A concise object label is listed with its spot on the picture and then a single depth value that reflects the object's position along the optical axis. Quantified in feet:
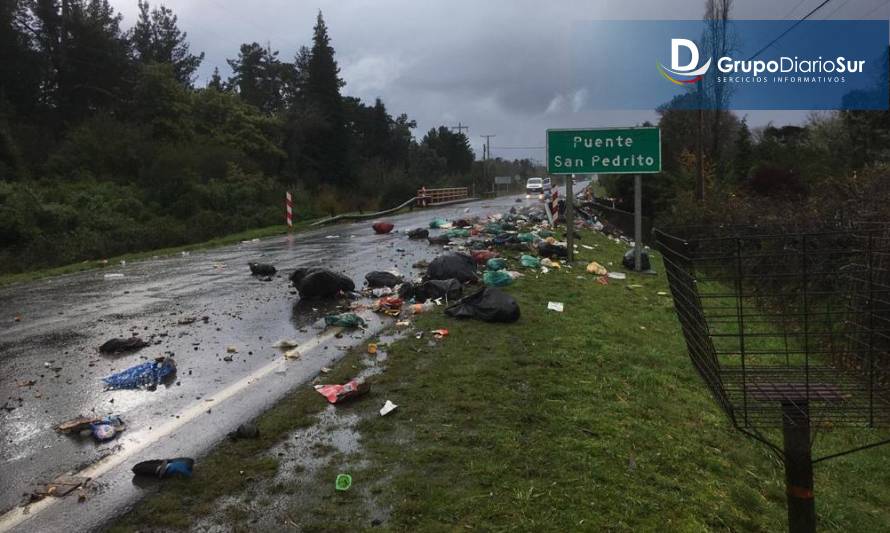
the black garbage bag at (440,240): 54.78
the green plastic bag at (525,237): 49.32
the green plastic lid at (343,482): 11.60
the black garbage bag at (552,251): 44.52
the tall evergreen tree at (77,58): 122.01
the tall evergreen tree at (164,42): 175.22
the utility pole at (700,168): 93.66
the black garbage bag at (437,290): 29.65
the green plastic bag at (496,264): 37.52
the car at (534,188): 181.78
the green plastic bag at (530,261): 40.23
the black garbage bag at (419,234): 59.45
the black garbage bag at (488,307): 24.93
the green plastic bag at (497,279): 32.96
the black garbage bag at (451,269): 32.45
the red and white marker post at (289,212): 80.84
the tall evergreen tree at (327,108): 162.91
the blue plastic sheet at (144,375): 18.51
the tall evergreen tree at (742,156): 114.22
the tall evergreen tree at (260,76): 214.48
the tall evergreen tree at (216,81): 225.35
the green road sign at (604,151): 41.93
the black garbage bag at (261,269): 39.19
